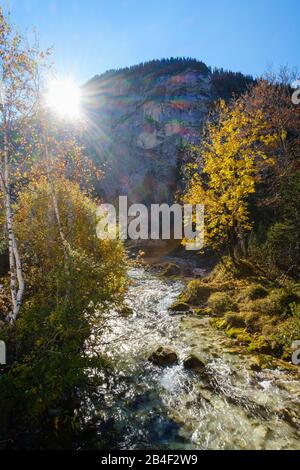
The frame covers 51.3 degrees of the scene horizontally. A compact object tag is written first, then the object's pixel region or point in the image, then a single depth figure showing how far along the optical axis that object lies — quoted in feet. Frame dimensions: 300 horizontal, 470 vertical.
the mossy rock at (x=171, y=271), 122.11
